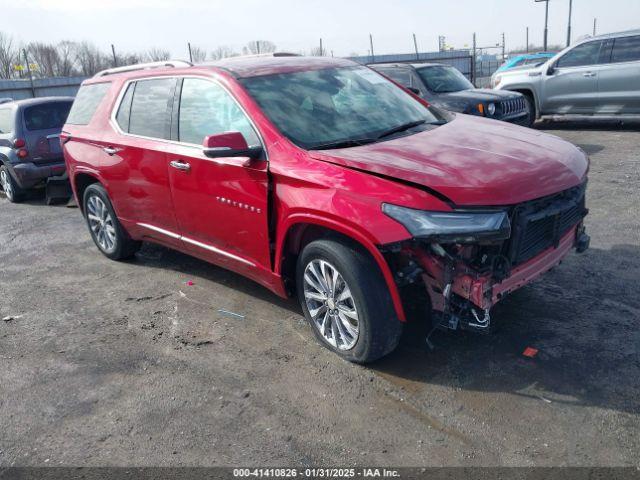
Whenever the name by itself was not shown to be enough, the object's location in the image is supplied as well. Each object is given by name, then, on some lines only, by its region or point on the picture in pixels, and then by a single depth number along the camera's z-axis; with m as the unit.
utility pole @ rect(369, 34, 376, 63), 27.55
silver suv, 10.48
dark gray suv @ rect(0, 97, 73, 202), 9.04
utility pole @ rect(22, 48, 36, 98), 20.76
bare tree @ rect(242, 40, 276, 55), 22.90
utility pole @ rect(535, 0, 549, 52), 33.59
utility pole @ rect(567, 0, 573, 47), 34.28
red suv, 3.16
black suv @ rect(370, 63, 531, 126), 9.44
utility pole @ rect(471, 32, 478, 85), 19.42
